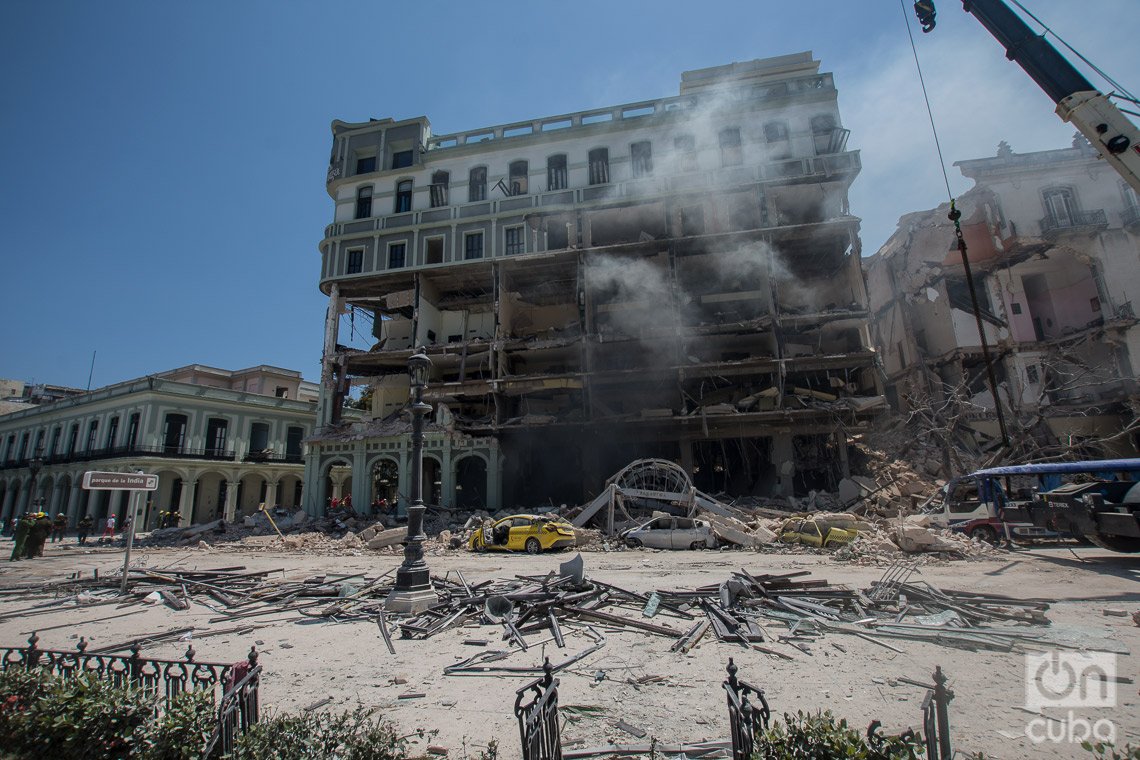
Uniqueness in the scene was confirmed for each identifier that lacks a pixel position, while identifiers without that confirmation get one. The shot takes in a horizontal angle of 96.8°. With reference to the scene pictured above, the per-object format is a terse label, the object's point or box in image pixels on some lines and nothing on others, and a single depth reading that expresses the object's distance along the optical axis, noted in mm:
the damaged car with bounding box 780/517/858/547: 15602
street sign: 9594
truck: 11117
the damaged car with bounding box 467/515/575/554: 17531
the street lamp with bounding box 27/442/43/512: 36306
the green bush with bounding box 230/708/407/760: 3039
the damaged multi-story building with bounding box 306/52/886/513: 25766
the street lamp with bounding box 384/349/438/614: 8305
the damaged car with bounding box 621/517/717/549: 17234
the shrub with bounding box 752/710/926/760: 2514
